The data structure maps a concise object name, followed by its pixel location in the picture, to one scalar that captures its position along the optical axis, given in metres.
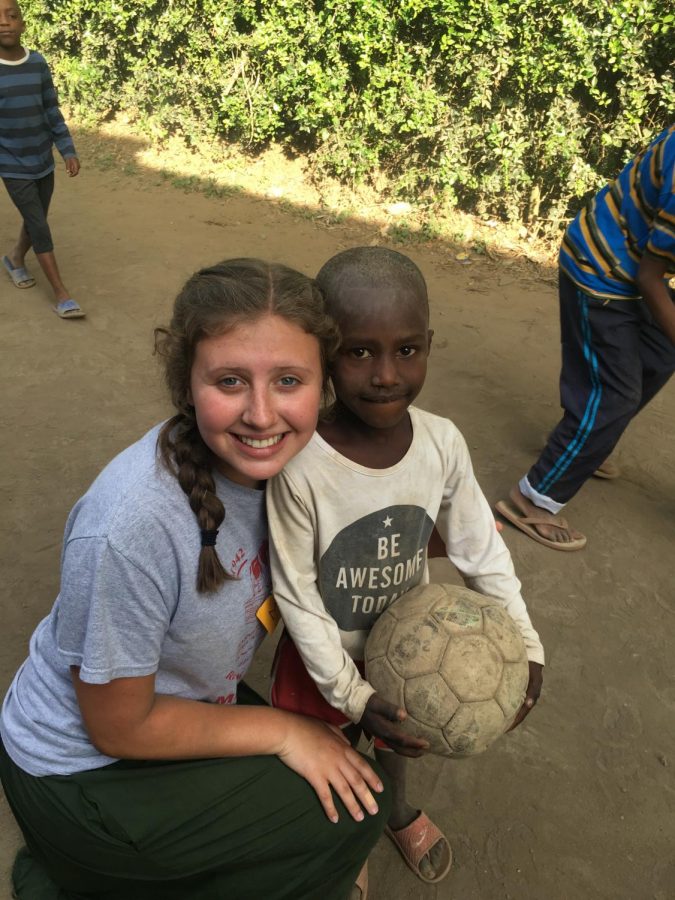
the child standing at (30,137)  4.63
